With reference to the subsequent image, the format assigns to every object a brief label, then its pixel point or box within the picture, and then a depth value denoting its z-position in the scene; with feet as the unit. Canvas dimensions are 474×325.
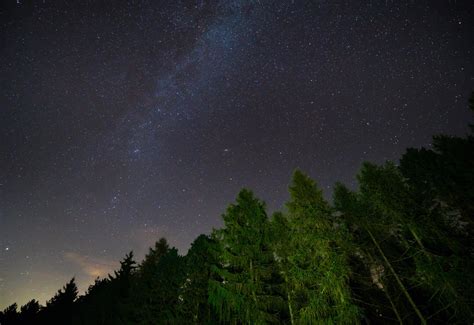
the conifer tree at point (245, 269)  44.45
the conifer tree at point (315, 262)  36.78
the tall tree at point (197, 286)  58.85
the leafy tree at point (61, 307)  108.27
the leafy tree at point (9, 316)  110.32
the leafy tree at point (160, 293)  60.85
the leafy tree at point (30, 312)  112.47
